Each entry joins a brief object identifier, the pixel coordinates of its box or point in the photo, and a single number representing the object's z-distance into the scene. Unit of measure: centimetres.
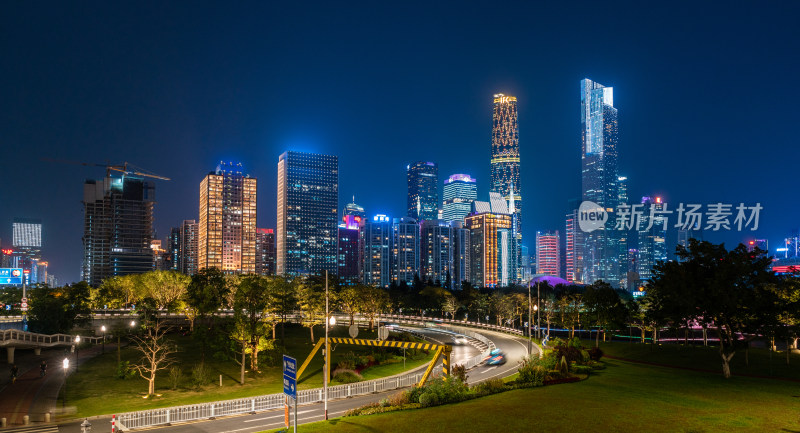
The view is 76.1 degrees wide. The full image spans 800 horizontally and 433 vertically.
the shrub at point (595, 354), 5028
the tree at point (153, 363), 3716
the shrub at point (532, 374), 3762
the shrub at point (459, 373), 3541
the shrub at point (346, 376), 4328
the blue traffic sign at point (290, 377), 2117
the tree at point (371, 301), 7988
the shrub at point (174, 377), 3947
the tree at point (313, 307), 7375
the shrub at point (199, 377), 4025
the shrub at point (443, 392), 3066
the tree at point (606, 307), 6362
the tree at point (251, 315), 4450
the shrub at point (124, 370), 4216
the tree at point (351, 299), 8025
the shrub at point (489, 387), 3409
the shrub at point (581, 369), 4241
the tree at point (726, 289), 4069
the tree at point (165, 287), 8306
